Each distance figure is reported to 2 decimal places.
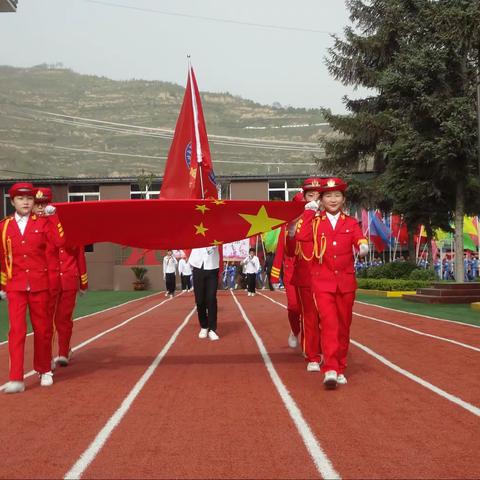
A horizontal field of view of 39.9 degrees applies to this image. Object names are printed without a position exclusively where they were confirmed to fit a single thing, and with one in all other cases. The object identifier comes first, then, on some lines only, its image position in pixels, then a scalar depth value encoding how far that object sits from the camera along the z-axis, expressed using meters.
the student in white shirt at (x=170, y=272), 29.18
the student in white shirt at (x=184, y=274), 31.91
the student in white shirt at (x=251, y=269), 28.39
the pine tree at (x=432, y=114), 20.52
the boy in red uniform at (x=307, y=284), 7.82
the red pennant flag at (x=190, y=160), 10.45
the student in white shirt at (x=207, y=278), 11.00
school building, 42.47
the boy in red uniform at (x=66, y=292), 8.63
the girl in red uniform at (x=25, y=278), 6.89
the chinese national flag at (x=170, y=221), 7.79
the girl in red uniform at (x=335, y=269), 6.75
